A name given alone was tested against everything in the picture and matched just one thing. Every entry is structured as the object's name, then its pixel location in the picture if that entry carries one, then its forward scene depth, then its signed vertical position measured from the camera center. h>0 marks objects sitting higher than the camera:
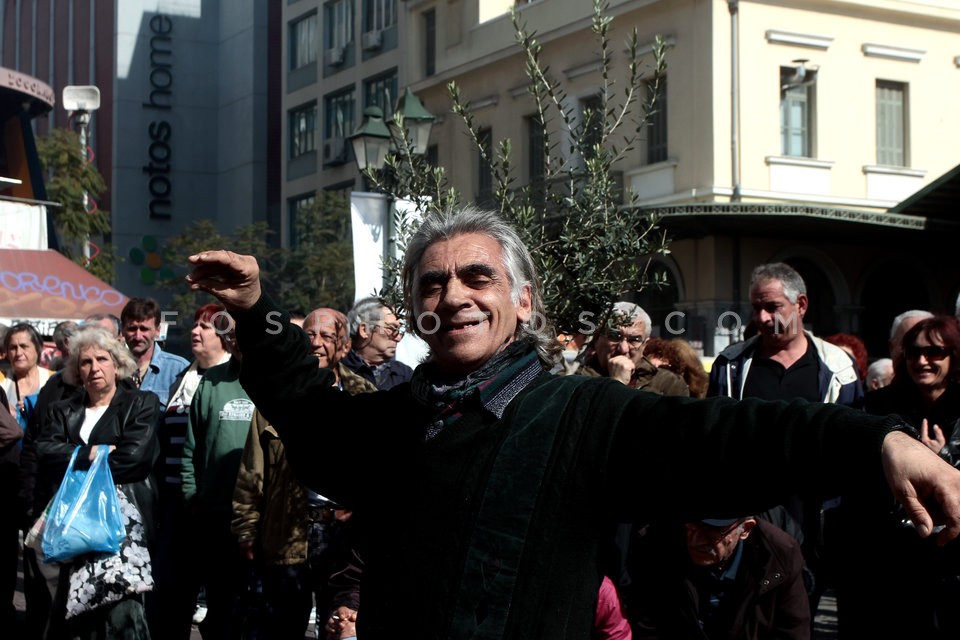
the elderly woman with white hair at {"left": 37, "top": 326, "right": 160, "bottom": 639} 7.54 -0.50
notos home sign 54.19 +8.36
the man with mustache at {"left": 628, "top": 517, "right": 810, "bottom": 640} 5.24 -0.90
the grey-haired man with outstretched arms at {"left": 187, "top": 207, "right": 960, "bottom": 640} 2.62 -0.20
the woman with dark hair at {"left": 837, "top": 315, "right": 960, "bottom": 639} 5.61 -0.82
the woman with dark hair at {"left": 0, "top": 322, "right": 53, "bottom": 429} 10.41 -0.15
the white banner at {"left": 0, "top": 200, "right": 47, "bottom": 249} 23.25 +1.94
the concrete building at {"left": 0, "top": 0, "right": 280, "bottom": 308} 53.38 +8.55
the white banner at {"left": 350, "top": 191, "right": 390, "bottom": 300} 10.50 +0.78
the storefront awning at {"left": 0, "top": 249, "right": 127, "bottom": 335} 18.16 +0.68
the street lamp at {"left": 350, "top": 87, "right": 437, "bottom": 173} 12.20 +1.85
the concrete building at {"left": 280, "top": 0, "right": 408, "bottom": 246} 40.28 +7.76
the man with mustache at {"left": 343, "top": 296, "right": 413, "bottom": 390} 8.70 +0.01
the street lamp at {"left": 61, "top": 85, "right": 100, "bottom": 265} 22.56 +3.89
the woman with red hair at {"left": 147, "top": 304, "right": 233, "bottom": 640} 7.95 -0.91
